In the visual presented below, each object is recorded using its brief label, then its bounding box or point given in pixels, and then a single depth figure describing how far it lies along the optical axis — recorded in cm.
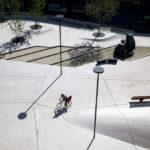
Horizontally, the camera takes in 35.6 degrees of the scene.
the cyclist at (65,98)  1570
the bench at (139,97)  1617
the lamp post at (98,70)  1159
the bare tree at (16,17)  2453
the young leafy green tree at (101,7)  2570
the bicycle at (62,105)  1600
